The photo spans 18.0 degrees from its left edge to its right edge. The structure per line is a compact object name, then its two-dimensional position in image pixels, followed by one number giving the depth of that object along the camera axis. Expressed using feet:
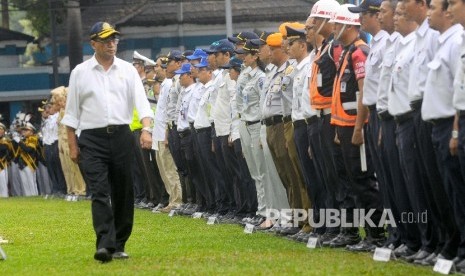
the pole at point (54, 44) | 159.53
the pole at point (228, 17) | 127.18
